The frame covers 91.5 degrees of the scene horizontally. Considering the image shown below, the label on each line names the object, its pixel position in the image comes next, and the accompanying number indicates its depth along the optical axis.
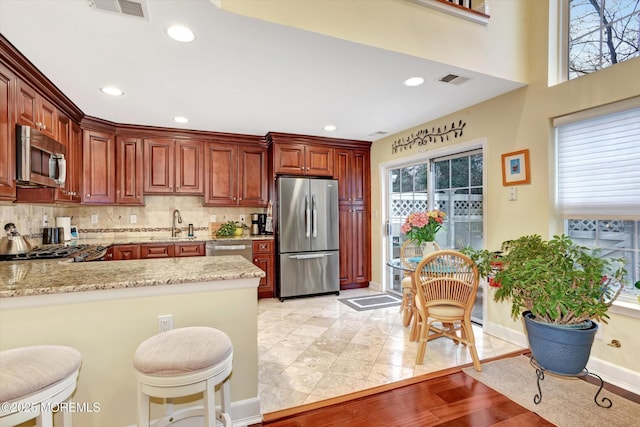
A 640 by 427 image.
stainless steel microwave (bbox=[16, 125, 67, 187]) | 2.27
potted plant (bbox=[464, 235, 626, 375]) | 1.73
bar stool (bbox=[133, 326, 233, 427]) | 1.25
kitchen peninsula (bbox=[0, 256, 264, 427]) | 1.48
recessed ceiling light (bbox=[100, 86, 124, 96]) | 2.82
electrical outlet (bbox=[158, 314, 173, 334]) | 1.69
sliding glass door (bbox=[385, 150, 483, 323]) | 3.46
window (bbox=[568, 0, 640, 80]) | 2.32
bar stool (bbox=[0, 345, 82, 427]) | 1.05
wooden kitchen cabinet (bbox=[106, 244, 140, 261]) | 3.68
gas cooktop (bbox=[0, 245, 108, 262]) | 2.51
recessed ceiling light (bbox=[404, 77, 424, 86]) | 2.67
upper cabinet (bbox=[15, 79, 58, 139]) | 2.38
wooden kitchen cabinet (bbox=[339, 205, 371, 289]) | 4.96
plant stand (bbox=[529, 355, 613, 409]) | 1.95
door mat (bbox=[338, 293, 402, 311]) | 4.11
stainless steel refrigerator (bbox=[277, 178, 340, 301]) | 4.41
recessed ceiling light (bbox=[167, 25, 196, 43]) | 1.92
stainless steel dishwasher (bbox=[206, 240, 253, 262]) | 4.11
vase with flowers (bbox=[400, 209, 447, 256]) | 2.80
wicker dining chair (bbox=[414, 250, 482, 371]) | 2.45
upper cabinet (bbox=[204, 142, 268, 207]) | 4.46
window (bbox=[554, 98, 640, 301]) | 2.24
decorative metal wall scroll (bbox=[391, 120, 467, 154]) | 3.54
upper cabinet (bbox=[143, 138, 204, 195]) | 4.20
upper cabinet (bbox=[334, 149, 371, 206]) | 4.96
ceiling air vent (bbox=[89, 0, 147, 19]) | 1.68
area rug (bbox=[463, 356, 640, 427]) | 1.85
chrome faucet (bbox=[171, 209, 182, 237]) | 4.51
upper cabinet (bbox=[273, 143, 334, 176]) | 4.55
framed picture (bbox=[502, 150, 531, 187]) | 2.82
